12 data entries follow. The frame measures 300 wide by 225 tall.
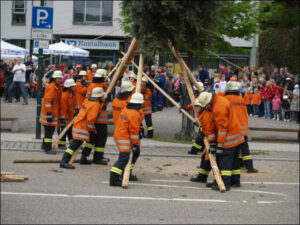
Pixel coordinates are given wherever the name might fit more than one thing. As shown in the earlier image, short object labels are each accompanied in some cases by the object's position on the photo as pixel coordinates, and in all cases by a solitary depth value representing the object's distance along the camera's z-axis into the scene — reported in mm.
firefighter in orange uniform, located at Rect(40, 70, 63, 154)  11531
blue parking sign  12500
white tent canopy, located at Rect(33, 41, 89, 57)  21875
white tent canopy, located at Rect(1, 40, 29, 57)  23531
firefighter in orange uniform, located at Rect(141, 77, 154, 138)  14422
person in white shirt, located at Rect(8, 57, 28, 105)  21953
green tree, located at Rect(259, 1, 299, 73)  15520
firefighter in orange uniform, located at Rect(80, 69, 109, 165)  10461
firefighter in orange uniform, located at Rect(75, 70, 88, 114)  12477
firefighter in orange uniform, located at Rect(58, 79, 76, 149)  12078
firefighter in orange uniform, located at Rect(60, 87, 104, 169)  9492
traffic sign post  12555
